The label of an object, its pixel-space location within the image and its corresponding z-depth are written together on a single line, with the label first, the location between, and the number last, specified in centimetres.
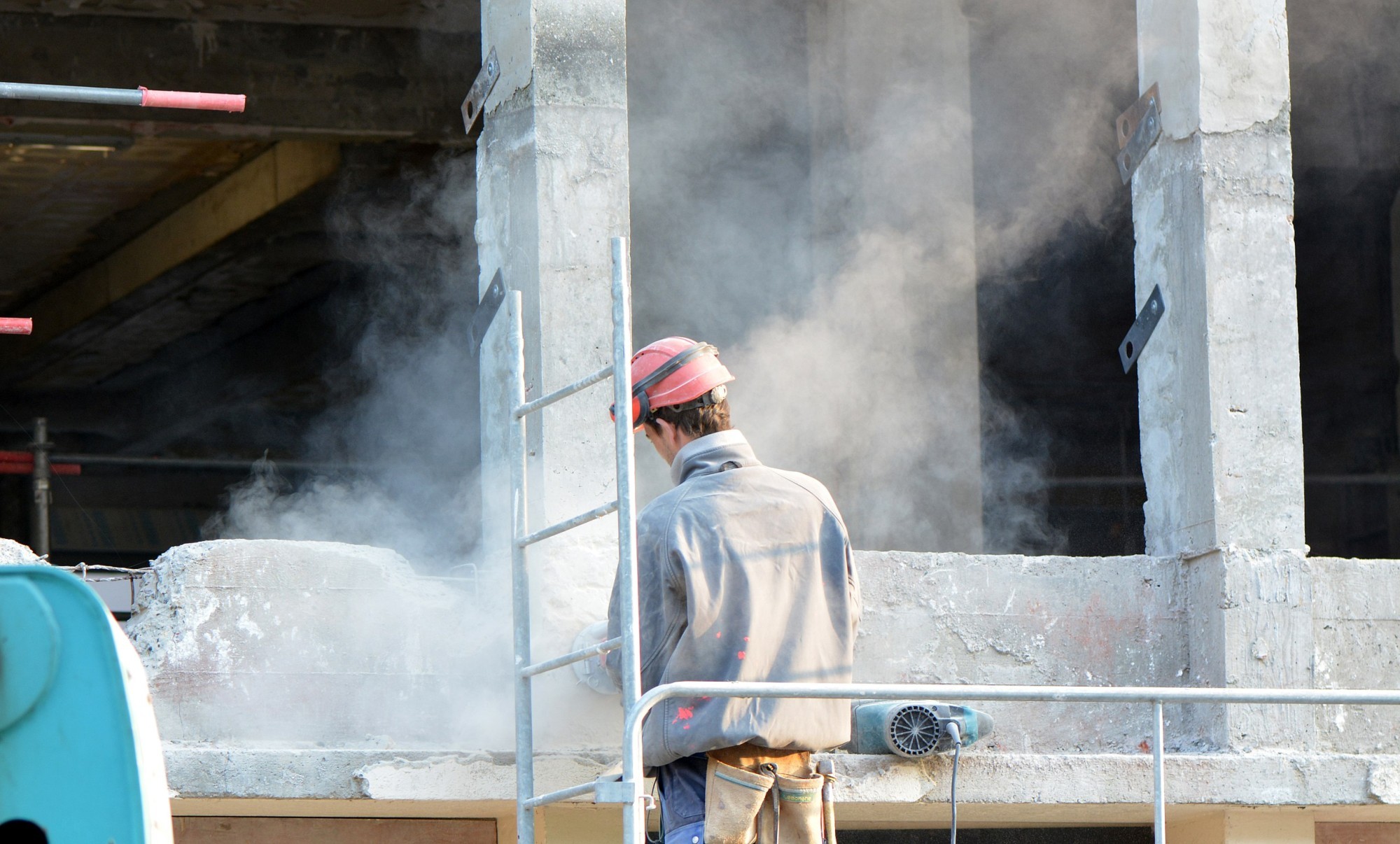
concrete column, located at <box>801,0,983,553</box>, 1800
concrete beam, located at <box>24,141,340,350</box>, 2391
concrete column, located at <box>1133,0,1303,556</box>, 1204
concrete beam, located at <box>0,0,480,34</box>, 2030
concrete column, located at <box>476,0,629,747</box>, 1130
